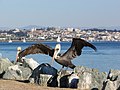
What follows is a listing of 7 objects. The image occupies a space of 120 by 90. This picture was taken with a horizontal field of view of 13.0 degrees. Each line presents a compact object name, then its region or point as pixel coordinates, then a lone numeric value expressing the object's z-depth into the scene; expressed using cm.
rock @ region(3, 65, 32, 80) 2158
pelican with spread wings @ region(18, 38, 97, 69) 2069
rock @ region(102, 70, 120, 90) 1783
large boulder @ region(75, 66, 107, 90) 1911
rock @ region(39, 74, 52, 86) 1979
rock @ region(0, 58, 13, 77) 2337
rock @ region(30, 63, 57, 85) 2044
